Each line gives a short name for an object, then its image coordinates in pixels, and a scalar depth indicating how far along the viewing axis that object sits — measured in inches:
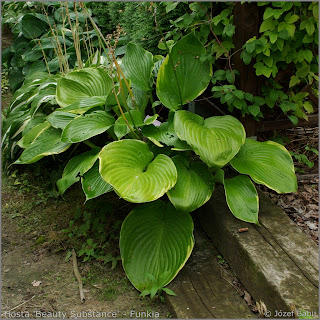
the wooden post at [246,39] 97.7
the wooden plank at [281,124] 112.7
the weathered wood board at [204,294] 77.5
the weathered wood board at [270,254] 71.1
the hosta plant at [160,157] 85.2
